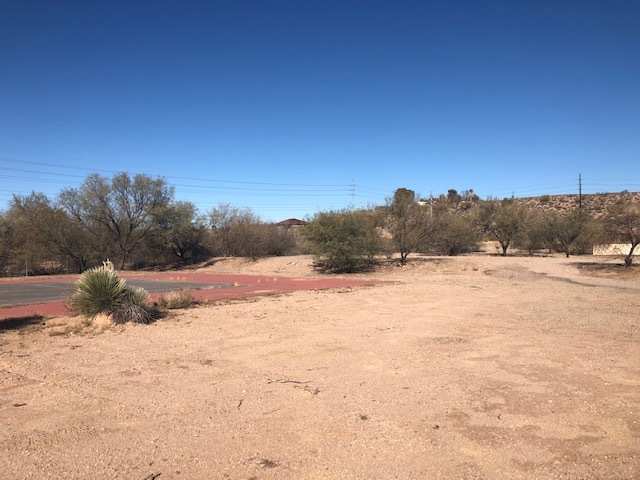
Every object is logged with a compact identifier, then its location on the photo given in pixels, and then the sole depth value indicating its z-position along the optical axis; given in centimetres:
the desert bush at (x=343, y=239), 3328
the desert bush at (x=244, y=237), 4828
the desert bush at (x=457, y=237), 4470
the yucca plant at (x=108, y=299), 1317
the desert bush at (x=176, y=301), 1614
